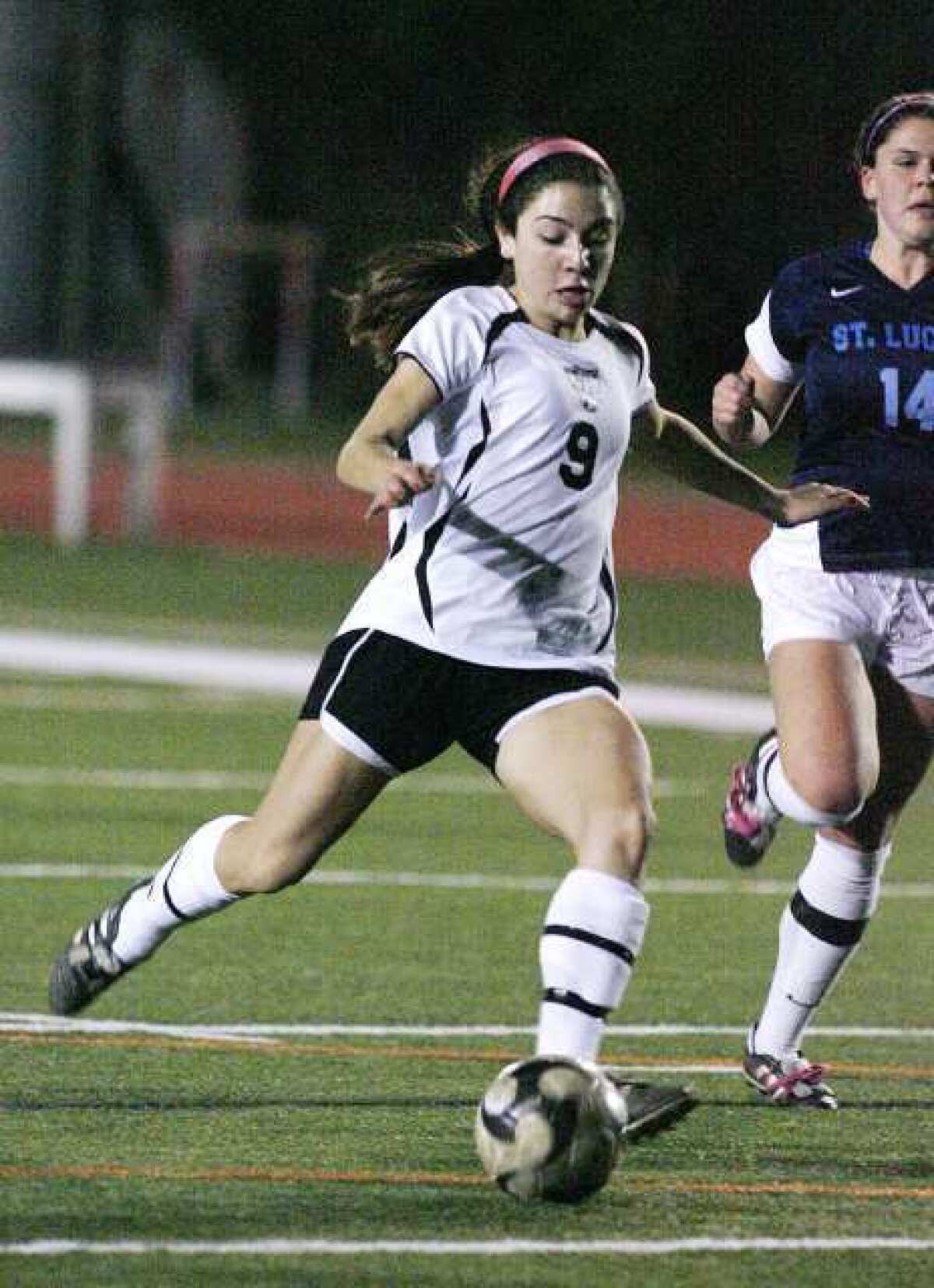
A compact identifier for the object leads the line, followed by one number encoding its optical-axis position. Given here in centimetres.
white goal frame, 5684
